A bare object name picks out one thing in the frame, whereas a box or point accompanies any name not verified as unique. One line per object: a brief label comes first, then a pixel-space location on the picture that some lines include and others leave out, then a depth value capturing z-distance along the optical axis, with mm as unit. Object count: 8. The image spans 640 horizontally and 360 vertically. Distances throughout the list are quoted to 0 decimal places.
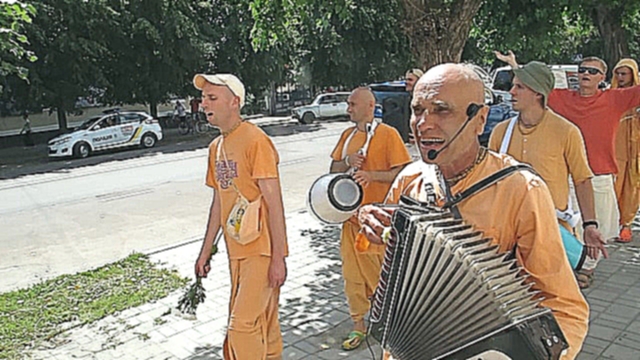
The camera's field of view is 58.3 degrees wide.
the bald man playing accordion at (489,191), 1711
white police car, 19531
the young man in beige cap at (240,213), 3688
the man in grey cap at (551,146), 3689
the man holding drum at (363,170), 4305
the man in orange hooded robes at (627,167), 6469
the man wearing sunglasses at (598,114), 5270
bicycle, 26500
